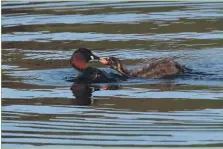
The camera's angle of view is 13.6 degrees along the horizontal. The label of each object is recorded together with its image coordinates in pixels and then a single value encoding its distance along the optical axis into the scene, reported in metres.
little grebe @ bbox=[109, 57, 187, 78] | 13.47
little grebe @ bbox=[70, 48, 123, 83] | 13.26
